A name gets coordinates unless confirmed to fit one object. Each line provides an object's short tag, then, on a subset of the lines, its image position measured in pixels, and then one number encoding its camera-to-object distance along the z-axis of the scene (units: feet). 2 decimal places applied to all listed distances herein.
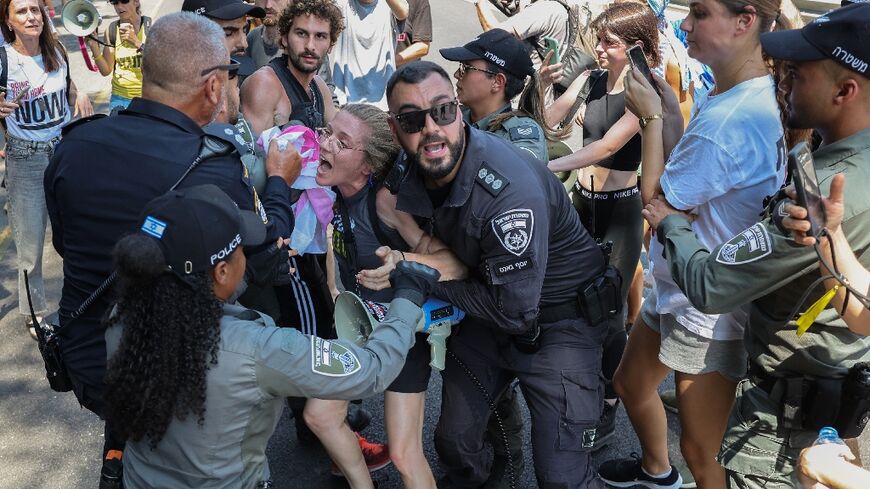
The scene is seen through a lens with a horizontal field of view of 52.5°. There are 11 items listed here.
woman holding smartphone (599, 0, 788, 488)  9.80
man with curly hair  15.21
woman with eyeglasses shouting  11.21
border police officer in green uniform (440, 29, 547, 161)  13.60
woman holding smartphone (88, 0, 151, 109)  19.38
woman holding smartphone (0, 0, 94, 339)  17.24
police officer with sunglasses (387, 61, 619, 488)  10.05
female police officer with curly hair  7.35
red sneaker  13.53
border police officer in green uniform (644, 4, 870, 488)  7.95
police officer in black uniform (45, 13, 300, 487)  8.84
